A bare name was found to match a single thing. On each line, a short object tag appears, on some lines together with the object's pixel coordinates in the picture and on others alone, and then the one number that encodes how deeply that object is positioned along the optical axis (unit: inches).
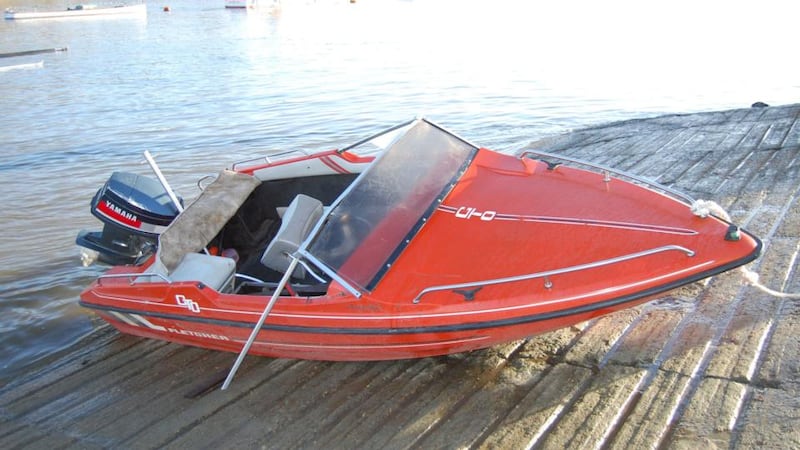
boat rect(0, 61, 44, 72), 847.8
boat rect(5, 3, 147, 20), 1504.7
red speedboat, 148.9
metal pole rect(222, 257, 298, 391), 159.0
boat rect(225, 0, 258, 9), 2053.4
